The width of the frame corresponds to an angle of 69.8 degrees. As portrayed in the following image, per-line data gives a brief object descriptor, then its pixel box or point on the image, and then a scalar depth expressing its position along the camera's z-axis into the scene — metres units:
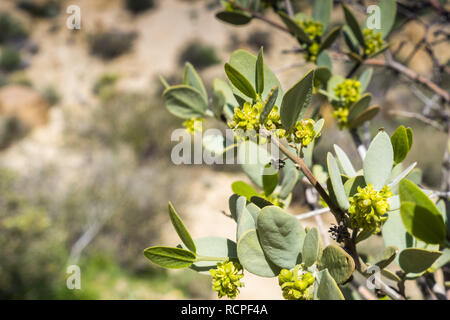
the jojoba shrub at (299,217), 0.39
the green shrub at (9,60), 8.81
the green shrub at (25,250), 2.61
